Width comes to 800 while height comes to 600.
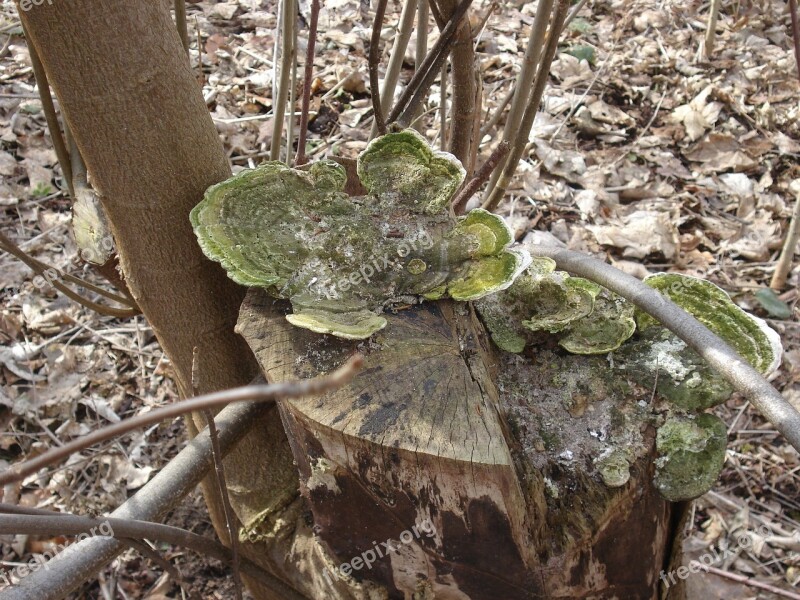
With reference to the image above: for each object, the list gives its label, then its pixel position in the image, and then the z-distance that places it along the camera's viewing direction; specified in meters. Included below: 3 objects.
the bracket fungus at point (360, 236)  0.62
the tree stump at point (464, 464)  0.57
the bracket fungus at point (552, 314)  0.66
